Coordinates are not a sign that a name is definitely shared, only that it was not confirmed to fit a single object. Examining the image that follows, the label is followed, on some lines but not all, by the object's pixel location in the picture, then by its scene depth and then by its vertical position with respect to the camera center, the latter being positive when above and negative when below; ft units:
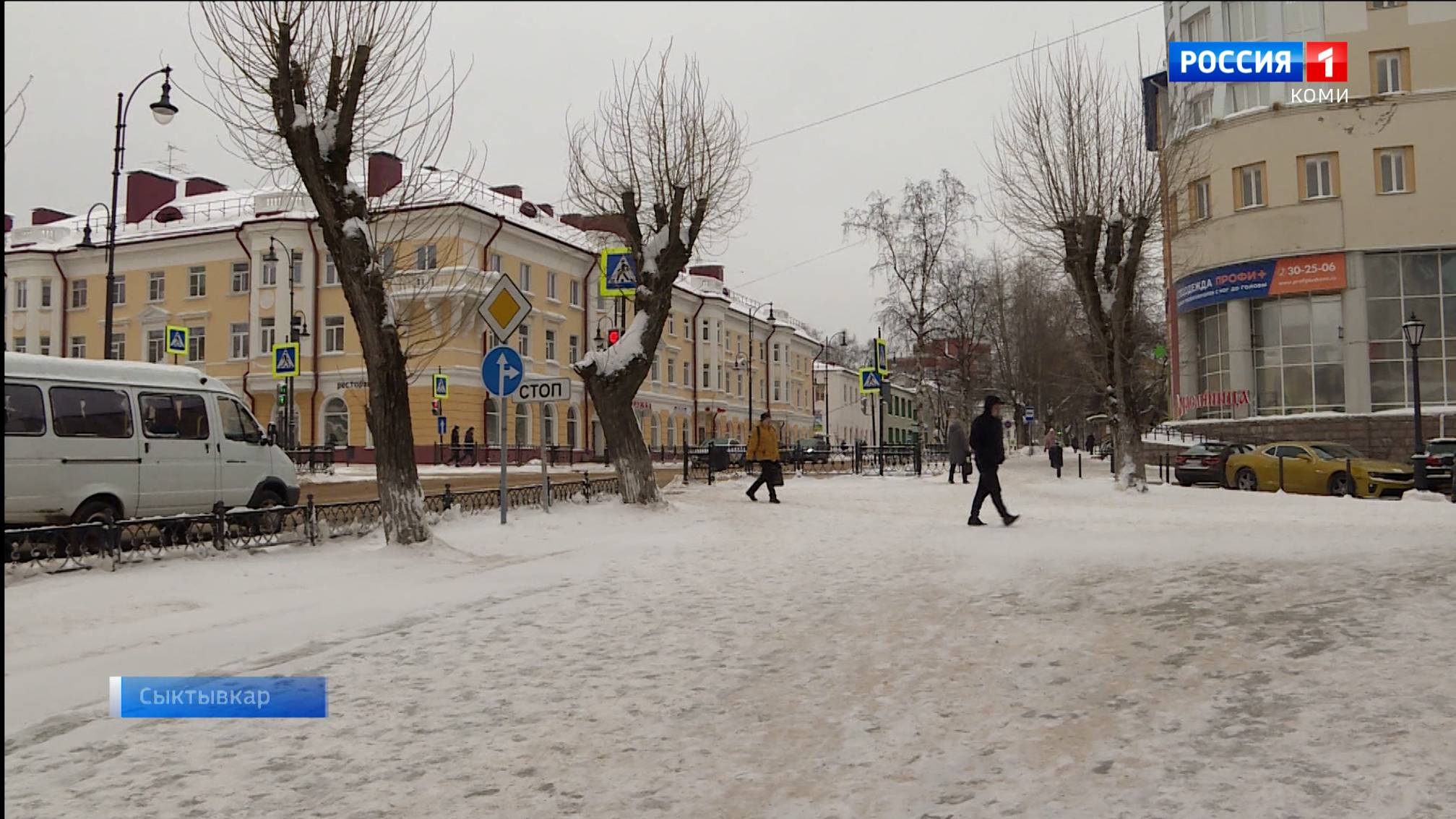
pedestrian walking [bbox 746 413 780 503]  63.98 +0.07
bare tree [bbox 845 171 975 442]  144.77 +28.89
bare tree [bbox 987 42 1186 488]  74.95 +16.80
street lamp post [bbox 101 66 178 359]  68.74 +23.49
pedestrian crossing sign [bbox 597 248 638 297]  55.98 +9.97
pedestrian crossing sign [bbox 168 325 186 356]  76.54 +9.40
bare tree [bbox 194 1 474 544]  36.11 +10.63
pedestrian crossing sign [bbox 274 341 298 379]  83.10 +8.35
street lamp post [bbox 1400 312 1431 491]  70.23 +6.91
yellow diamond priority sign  41.47 +6.02
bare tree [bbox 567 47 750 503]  55.01 +13.25
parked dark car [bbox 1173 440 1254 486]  87.51 -1.69
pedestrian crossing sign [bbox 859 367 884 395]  97.35 +6.64
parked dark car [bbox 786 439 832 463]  115.65 -0.28
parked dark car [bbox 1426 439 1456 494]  68.54 -2.16
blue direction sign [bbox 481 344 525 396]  42.27 +3.64
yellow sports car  71.41 -2.30
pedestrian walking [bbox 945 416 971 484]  86.74 +0.16
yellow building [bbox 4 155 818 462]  144.46 +25.66
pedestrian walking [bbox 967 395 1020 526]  44.52 -0.10
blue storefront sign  107.45 +16.89
